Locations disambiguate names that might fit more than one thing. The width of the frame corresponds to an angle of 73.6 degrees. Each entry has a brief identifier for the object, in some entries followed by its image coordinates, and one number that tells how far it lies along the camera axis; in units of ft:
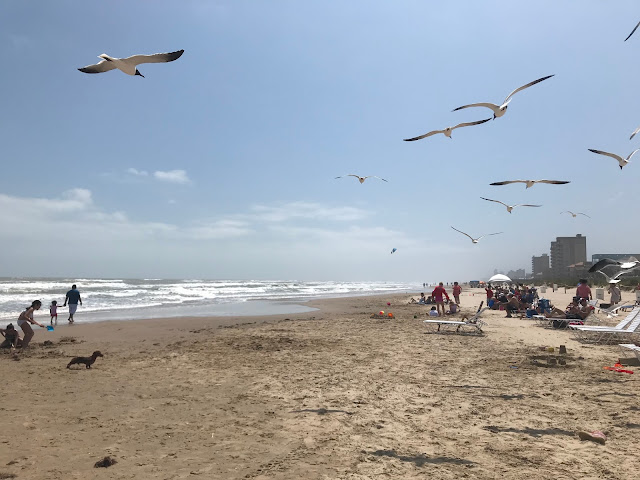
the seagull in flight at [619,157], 31.12
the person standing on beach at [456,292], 69.50
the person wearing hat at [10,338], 31.99
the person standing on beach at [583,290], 55.47
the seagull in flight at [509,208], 45.50
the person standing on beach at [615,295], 59.65
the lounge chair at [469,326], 39.45
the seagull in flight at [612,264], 32.30
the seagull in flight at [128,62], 18.40
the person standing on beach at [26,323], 33.14
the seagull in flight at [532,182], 30.69
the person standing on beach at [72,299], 53.65
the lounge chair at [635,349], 24.39
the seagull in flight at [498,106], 27.00
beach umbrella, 88.56
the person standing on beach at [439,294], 58.59
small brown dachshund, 25.46
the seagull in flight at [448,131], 27.30
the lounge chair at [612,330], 32.17
